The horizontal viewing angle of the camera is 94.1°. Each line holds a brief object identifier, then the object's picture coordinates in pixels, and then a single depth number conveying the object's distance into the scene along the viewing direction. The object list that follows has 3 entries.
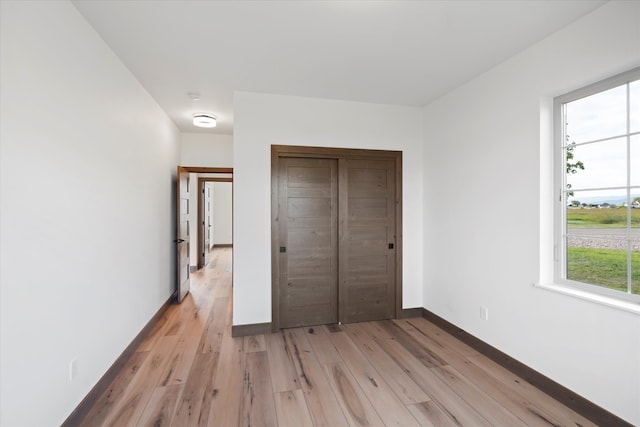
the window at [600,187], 1.85
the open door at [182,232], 4.40
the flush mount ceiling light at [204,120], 4.08
